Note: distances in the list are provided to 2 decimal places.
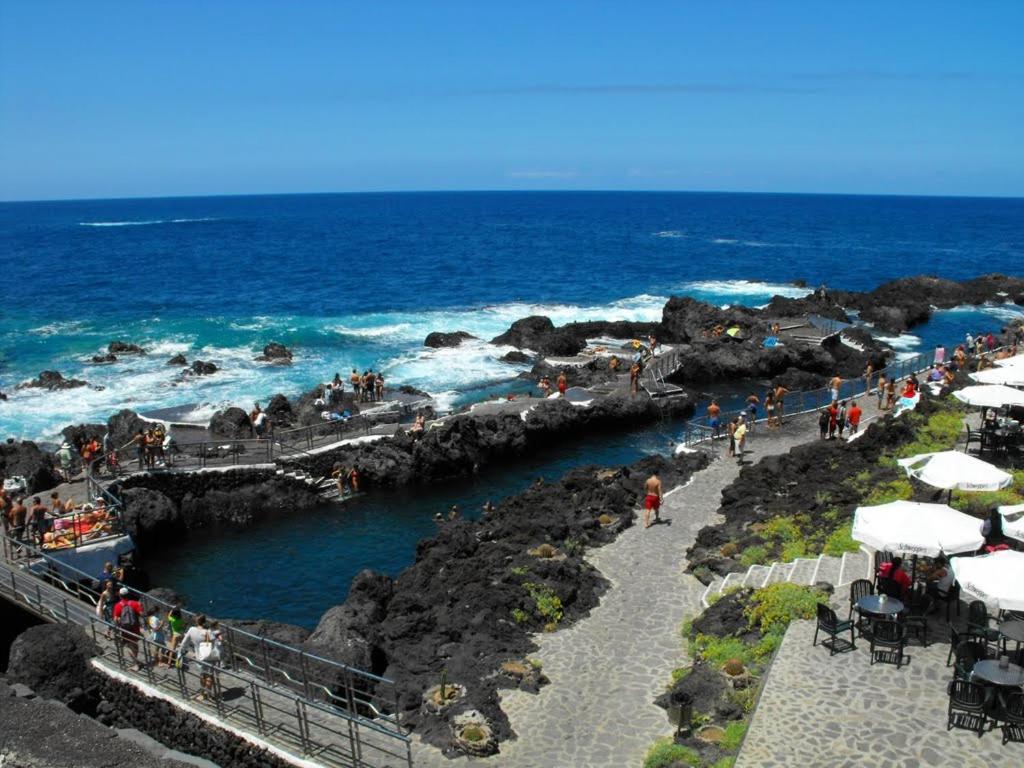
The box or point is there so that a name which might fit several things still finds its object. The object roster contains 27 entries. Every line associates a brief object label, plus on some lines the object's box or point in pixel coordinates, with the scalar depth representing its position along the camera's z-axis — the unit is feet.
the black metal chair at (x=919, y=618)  53.31
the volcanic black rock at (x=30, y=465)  97.60
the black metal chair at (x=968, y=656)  47.29
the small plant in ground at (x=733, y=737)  46.34
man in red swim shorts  87.20
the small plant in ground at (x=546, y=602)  68.95
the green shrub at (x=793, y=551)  71.67
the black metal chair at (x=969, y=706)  44.52
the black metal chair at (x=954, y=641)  50.85
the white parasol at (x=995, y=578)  45.68
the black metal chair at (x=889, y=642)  50.96
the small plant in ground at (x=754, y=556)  74.23
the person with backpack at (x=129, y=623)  60.75
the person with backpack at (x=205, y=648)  55.83
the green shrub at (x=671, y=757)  46.52
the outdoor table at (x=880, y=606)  52.44
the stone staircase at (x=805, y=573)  64.49
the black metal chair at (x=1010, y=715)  43.52
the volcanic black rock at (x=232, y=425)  123.75
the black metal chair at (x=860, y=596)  54.34
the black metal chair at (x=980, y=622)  50.99
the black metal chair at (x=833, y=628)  53.26
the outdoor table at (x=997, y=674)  44.36
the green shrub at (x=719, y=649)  56.13
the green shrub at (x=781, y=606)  58.03
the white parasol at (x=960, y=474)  62.08
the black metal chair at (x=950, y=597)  56.13
